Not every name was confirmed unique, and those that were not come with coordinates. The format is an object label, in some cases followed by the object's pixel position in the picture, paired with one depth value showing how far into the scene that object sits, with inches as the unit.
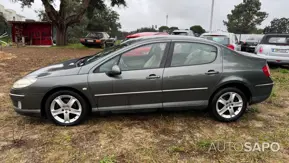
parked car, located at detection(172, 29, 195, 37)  614.5
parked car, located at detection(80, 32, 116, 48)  830.5
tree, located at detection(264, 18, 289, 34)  2074.1
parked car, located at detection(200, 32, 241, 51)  380.5
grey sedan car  140.9
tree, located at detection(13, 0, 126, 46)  796.1
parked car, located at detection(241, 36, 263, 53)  687.4
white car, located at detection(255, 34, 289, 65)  347.9
